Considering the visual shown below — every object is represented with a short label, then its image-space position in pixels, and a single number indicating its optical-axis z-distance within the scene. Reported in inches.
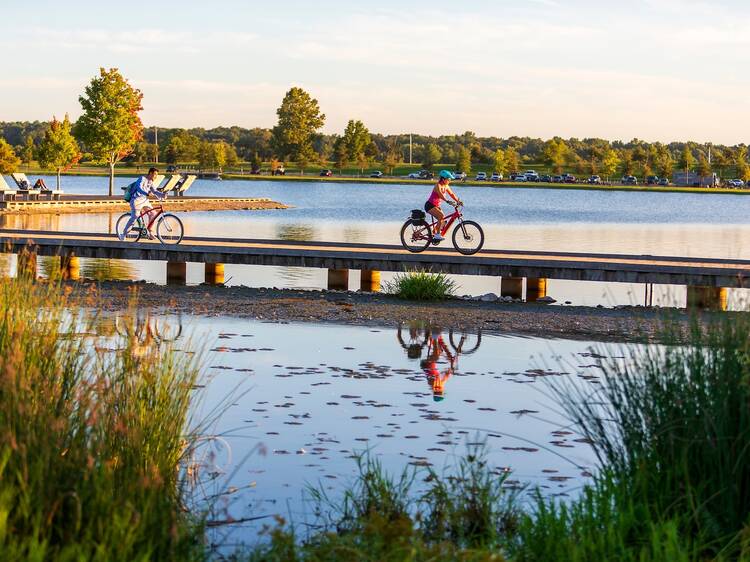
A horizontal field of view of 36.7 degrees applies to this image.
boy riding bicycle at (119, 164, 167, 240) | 821.2
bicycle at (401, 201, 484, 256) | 775.1
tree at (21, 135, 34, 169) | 4677.7
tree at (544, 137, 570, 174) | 6574.8
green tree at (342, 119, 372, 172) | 6235.2
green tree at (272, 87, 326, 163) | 6481.3
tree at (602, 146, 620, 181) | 6358.3
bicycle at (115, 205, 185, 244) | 823.7
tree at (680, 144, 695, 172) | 6456.7
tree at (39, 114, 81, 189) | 2583.7
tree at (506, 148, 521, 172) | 6407.5
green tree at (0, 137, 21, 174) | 2640.3
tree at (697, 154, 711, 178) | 6382.9
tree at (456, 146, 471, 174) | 6456.7
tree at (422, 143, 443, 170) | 6658.5
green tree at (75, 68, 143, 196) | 2287.2
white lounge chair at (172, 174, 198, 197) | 2524.6
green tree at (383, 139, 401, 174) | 6748.0
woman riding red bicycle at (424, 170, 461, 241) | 719.7
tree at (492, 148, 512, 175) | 6237.2
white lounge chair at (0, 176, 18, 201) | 1878.7
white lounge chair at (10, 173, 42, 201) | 1945.1
